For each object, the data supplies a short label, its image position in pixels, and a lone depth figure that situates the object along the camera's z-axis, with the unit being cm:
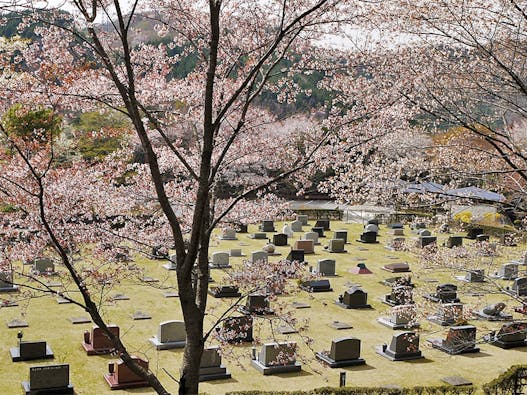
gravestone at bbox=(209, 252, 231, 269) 2702
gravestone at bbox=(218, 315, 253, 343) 1766
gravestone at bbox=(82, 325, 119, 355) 1723
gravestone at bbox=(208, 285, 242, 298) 2316
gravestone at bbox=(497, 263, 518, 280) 2730
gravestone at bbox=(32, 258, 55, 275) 2509
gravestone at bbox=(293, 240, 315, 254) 3234
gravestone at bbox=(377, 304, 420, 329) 2080
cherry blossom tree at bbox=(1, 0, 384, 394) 816
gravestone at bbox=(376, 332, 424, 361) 1789
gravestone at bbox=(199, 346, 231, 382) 1605
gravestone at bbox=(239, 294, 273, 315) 2083
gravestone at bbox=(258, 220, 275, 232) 3791
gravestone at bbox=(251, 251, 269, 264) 2786
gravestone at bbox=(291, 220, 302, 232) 3847
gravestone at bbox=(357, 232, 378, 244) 3616
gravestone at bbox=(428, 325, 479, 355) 1791
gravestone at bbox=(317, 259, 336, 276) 2753
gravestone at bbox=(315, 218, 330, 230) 3952
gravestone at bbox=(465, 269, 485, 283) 2526
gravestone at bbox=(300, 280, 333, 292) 2465
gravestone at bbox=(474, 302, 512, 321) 2125
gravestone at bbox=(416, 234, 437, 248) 3412
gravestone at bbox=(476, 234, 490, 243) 3547
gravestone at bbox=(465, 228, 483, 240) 3825
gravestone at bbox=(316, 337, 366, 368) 1728
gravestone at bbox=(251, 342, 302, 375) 1652
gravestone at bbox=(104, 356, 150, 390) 1512
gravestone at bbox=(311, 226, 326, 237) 3753
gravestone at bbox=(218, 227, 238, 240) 3507
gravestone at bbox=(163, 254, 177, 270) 2756
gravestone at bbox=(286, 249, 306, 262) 2889
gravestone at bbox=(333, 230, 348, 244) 3562
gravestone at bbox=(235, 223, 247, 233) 3722
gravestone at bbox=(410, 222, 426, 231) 4059
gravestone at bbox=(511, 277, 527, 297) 2381
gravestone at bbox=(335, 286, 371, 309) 2295
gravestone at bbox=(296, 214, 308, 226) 4153
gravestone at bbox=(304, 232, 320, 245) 3462
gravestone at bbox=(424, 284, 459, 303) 2266
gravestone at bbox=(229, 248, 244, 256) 3047
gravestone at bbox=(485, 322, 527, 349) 1920
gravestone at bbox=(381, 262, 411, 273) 2934
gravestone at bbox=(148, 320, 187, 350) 1794
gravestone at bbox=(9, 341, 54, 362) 1650
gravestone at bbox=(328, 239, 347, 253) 3300
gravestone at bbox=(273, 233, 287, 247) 3362
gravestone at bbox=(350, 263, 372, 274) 2859
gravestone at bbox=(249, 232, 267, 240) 3568
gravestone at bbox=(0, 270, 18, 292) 2330
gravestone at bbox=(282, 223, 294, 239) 3656
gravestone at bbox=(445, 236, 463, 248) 3500
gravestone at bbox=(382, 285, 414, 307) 2184
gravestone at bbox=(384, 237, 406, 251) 3432
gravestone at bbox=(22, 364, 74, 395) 1447
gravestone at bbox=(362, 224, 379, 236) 3731
